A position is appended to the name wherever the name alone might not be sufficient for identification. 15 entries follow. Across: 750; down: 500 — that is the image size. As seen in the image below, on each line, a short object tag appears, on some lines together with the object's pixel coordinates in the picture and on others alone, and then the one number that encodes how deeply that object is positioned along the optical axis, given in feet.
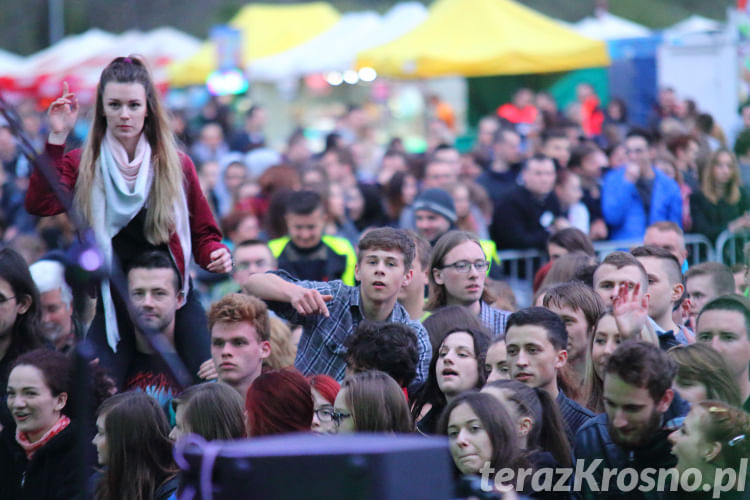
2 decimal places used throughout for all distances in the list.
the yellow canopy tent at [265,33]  171.32
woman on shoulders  32.58
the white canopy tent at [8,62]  222.89
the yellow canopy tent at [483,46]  119.44
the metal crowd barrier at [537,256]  65.31
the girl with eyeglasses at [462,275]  41.60
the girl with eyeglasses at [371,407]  29.25
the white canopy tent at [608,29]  149.18
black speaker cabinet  16.90
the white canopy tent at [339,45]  147.13
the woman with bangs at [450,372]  33.88
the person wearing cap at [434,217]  55.01
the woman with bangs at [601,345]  31.37
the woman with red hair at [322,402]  31.73
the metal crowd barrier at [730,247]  58.11
